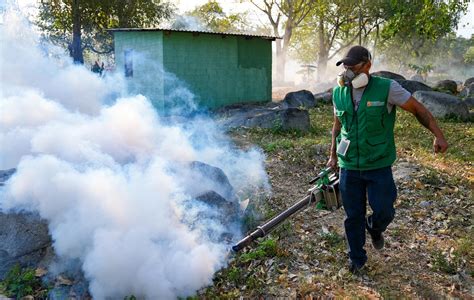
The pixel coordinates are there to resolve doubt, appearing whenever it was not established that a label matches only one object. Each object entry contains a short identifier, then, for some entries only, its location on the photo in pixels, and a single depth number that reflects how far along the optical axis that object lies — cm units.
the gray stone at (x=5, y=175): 482
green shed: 1416
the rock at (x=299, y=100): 1541
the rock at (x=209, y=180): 533
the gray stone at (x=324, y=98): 1626
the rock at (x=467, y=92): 1859
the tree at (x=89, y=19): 2058
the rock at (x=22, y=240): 422
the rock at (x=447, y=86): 1973
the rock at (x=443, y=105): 1275
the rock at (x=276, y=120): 1048
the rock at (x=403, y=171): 675
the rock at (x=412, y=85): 1652
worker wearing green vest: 362
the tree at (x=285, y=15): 3495
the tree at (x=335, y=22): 3375
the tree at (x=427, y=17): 978
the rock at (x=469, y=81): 2210
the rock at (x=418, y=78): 3020
